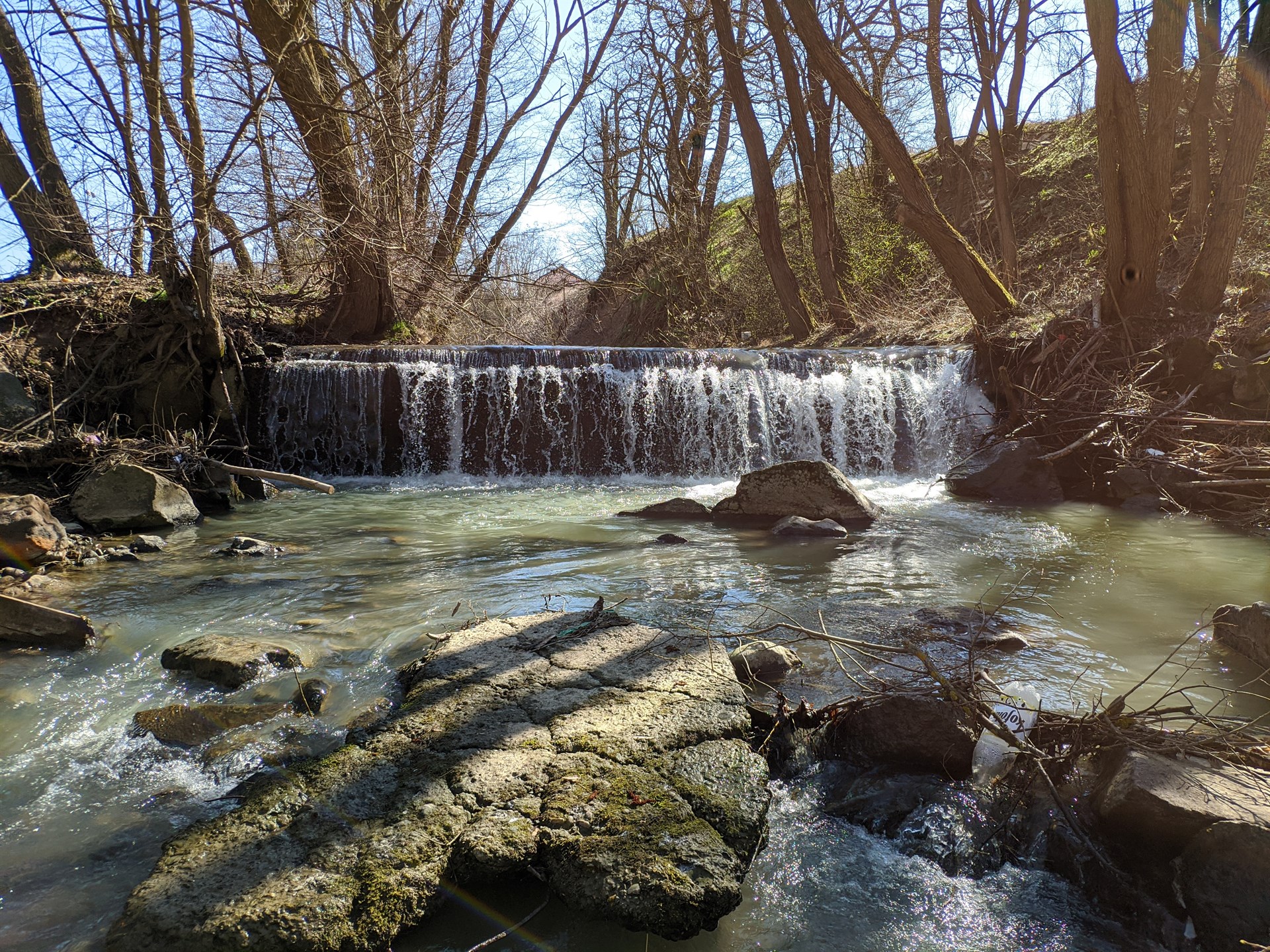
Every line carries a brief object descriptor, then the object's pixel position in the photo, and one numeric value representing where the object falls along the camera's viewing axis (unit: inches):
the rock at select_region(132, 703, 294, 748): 114.7
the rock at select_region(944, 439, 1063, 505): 325.1
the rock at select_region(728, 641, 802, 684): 127.7
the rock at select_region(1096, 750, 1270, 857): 80.3
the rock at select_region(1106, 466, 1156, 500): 308.3
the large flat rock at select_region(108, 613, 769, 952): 70.7
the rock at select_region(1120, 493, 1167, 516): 296.0
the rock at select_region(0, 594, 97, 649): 150.7
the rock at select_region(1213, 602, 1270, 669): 135.9
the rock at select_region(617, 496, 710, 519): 296.6
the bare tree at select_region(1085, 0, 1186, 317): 360.5
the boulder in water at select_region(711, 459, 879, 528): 279.7
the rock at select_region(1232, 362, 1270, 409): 311.3
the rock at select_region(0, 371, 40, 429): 296.4
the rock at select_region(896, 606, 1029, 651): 146.9
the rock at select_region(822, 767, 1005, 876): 88.3
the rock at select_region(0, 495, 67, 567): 209.0
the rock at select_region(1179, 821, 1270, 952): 72.7
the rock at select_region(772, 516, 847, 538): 258.1
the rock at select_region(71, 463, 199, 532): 265.9
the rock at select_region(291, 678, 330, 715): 123.8
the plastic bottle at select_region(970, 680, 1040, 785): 102.0
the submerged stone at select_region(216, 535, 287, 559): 234.5
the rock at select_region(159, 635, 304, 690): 133.0
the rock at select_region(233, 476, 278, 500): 343.3
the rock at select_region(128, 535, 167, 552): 241.4
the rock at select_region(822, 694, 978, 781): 101.8
